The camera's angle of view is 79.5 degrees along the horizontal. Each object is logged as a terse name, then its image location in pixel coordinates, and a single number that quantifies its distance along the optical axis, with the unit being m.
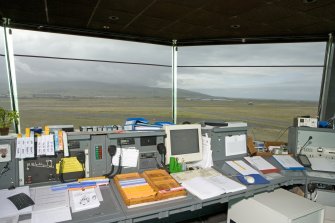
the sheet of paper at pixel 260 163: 2.15
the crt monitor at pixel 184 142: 1.98
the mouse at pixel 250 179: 1.76
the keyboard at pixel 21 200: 1.25
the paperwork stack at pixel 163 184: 1.43
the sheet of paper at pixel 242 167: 1.99
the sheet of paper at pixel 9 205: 1.17
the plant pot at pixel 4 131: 1.72
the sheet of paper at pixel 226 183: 1.60
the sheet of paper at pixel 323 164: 2.24
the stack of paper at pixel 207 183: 1.52
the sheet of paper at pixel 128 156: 1.81
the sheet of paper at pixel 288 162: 2.25
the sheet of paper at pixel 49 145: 1.55
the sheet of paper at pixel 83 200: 1.28
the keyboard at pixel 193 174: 1.75
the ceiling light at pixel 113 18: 2.99
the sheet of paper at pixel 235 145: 2.40
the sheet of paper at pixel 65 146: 1.60
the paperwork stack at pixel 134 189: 1.34
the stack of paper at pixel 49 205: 1.15
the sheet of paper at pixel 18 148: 1.49
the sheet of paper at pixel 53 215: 1.12
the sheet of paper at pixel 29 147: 1.51
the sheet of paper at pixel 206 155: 2.11
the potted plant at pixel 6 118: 1.87
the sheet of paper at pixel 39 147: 1.53
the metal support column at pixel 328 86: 3.46
